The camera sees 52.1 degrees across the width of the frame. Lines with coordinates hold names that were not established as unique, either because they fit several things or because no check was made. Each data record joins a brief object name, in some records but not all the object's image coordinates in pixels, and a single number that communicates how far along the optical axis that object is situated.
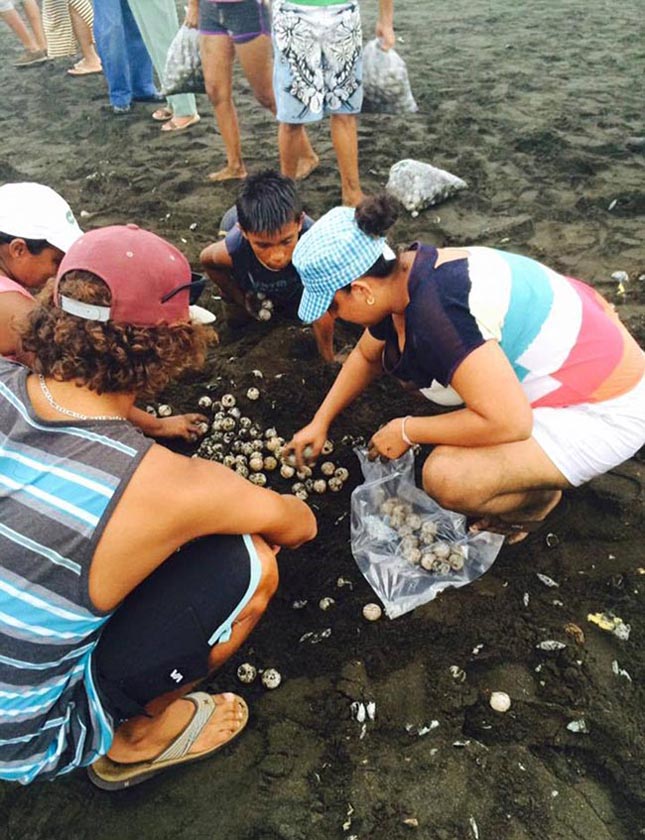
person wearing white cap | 2.24
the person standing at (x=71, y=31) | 6.85
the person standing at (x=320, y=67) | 3.62
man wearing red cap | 1.41
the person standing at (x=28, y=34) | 7.69
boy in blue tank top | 2.67
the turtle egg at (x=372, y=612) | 2.21
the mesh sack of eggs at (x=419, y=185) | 4.19
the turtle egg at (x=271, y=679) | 2.08
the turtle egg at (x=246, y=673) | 2.10
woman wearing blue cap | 1.87
